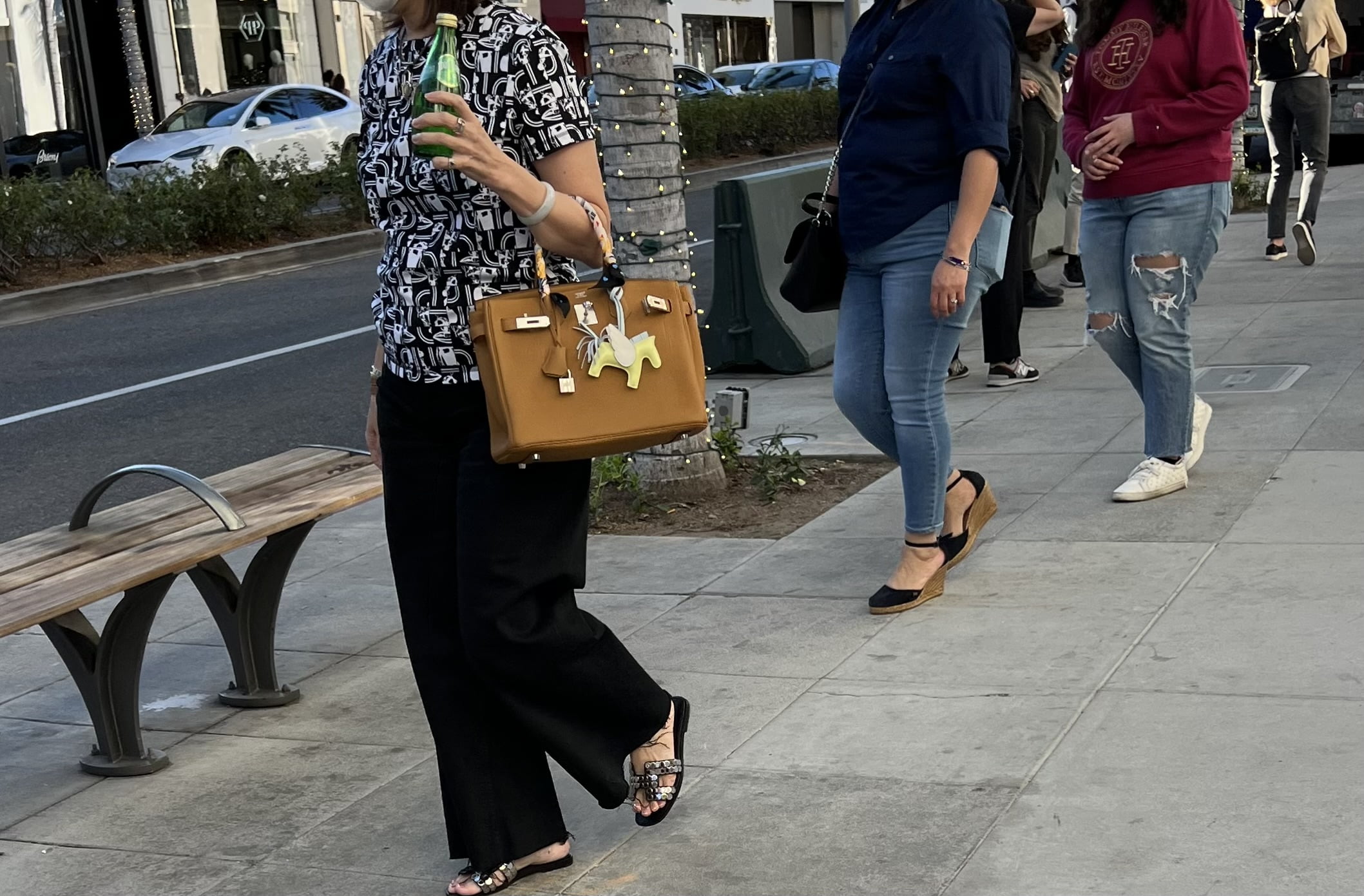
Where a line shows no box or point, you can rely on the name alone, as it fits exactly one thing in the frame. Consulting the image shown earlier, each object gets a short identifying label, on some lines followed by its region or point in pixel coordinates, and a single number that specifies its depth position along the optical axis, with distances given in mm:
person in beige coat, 10367
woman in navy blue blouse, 4523
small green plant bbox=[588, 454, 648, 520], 6391
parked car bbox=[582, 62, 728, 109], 30984
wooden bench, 3795
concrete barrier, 8938
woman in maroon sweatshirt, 5383
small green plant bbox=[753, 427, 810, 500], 6430
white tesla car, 21906
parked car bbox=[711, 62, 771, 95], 35906
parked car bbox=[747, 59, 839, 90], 34469
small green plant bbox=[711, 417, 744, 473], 6758
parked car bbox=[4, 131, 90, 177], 26359
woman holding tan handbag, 3008
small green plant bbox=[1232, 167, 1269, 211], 14359
